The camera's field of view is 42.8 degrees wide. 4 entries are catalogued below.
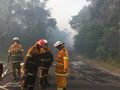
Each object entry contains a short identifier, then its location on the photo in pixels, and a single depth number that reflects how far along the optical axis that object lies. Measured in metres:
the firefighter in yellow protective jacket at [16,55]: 8.05
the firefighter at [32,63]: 4.90
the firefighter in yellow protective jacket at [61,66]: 5.21
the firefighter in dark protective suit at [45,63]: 6.17
